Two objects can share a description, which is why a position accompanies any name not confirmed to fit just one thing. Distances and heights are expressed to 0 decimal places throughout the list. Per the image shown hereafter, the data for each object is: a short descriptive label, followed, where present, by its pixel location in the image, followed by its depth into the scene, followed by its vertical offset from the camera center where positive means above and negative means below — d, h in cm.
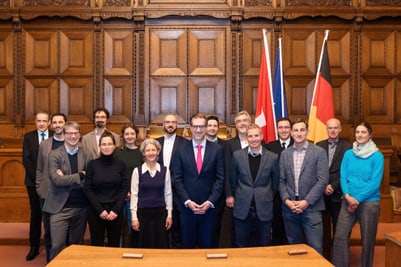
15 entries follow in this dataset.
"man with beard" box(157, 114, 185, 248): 504 -16
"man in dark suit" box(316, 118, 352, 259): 498 -29
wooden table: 308 -73
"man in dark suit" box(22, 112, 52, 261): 555 -38
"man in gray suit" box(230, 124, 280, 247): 461 -46
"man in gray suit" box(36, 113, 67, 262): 500 -28
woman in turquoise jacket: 466 -53
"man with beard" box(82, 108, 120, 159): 530 -2
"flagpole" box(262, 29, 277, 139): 630 +75
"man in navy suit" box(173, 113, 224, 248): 470 -43
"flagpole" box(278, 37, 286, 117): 642 +48
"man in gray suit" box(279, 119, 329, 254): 462 -44
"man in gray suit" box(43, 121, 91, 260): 464 -53
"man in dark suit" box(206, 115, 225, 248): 484 -11
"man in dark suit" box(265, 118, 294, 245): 507 -20
